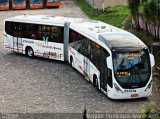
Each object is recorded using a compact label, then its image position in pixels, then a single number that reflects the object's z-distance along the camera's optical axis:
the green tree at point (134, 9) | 33.46
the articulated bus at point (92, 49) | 21.38
